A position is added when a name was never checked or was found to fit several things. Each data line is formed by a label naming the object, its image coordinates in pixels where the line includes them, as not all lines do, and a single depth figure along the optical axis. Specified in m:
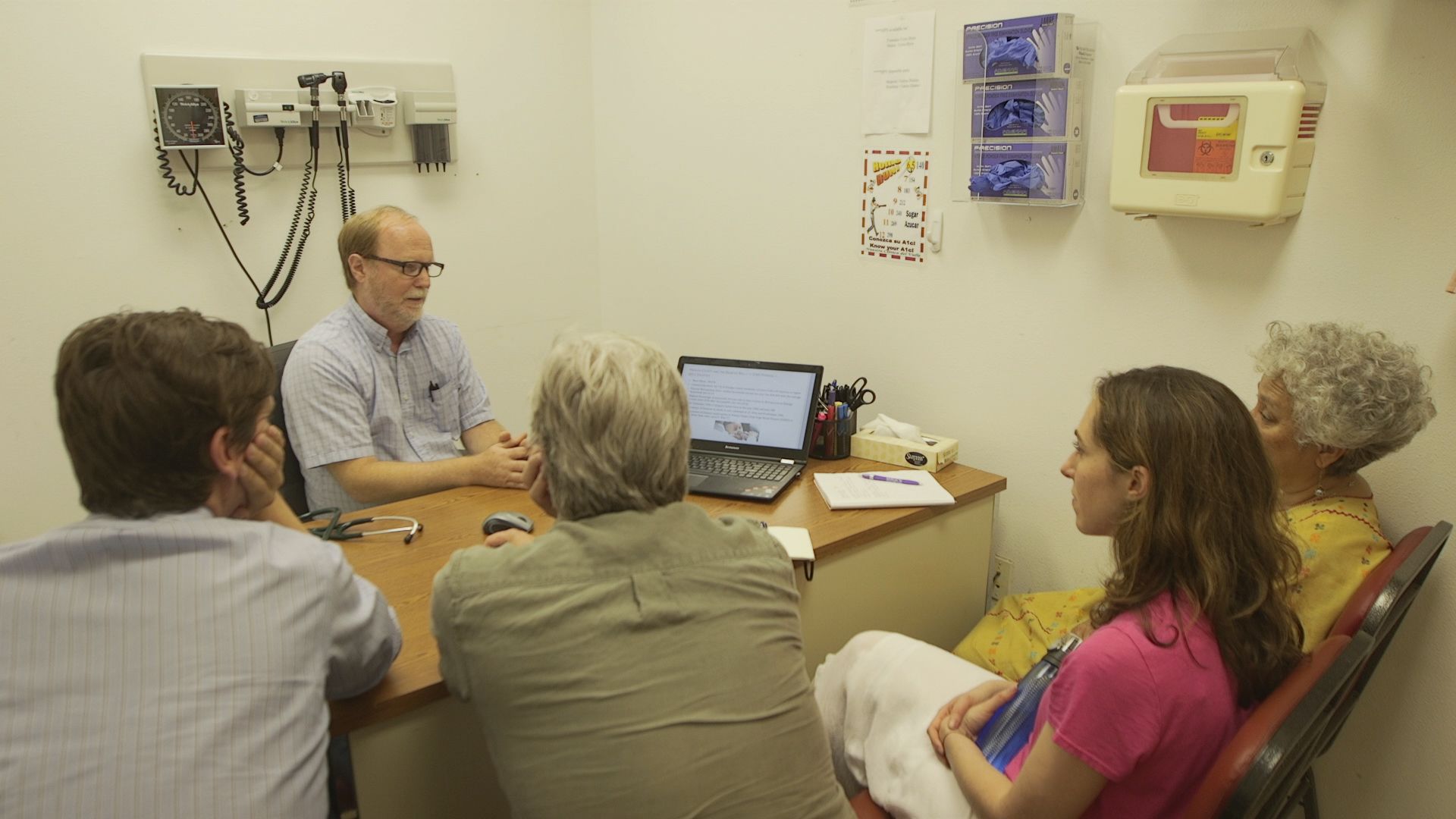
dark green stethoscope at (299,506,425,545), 1.96
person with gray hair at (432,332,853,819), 1.20
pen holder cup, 2.49
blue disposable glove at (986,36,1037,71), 2.14
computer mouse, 1.91
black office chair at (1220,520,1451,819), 1.15
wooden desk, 1.47
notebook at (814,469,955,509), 2.21
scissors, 2.57
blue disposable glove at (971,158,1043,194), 2.22
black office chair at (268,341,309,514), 2.33
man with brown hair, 1.09
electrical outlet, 2.59
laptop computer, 2.41
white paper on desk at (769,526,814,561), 1.95
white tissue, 2.51
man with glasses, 2.31
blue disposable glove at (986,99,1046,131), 2.19
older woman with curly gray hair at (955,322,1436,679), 1.64
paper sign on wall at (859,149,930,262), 2.57
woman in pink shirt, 1.24
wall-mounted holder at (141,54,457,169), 2.66
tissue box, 2.43
